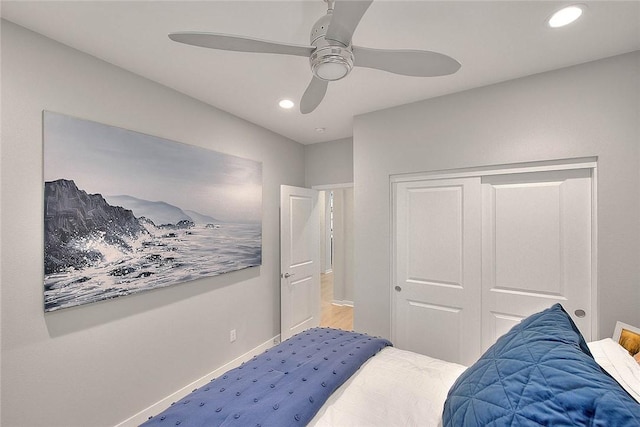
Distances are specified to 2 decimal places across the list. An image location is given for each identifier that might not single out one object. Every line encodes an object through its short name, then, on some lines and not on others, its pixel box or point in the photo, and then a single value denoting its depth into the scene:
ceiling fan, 1.06
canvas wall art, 1.62
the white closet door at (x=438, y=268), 2.31
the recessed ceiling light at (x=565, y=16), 1.39
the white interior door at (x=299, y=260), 3.27
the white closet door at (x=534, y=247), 1.94
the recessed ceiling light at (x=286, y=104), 2.46
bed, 0.69
